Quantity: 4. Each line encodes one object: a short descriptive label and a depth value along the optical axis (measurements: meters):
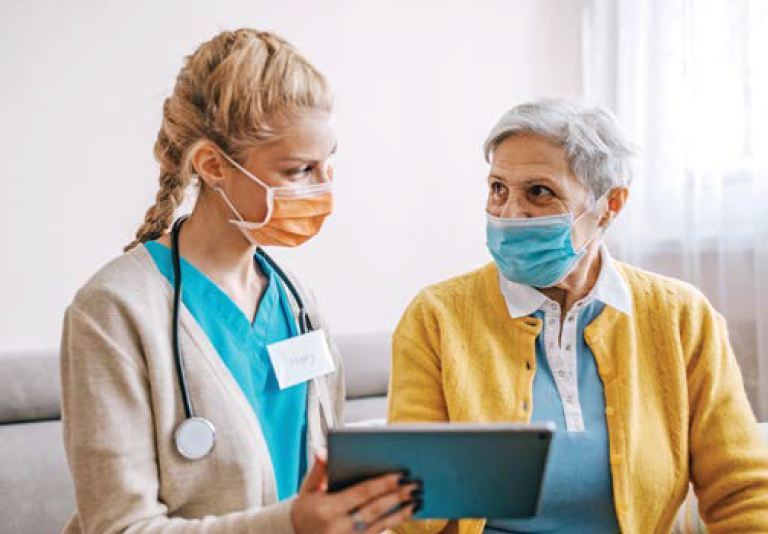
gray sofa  1.97
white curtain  2.29
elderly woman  1.43
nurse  1.11
